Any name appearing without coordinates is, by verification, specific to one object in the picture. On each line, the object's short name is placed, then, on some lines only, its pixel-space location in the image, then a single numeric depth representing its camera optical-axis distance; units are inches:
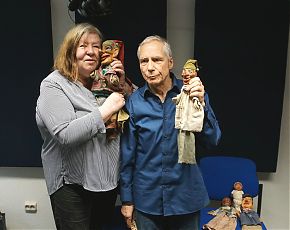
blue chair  100.7
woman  69.2
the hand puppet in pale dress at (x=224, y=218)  92.4
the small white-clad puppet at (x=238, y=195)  98.8
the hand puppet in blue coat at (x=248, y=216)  92.7
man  69.5
